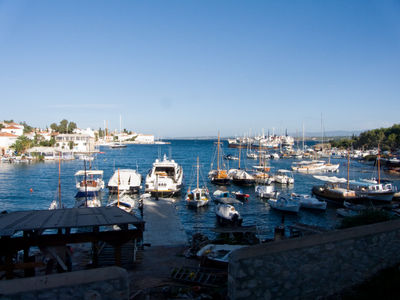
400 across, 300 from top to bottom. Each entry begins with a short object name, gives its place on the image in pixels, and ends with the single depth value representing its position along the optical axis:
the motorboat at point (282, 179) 47.22
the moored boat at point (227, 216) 24.62
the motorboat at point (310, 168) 63.72
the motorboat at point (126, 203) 27.77
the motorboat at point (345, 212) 28.02
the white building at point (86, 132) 144.19
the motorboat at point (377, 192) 32.94
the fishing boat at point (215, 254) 10.95
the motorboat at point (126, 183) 36.97
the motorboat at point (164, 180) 35.66
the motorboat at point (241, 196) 35.12
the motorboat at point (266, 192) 35.31
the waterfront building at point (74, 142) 102.29
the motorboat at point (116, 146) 152.50
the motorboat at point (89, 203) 27.07
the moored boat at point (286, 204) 29.31
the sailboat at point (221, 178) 44.75
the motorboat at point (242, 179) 44.88
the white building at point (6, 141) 84.32
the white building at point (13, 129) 108.44
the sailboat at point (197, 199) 30.84
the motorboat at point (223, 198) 31.00
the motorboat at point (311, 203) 30.47
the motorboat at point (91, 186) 32.66
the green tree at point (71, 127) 139.32
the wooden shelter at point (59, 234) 7.07
